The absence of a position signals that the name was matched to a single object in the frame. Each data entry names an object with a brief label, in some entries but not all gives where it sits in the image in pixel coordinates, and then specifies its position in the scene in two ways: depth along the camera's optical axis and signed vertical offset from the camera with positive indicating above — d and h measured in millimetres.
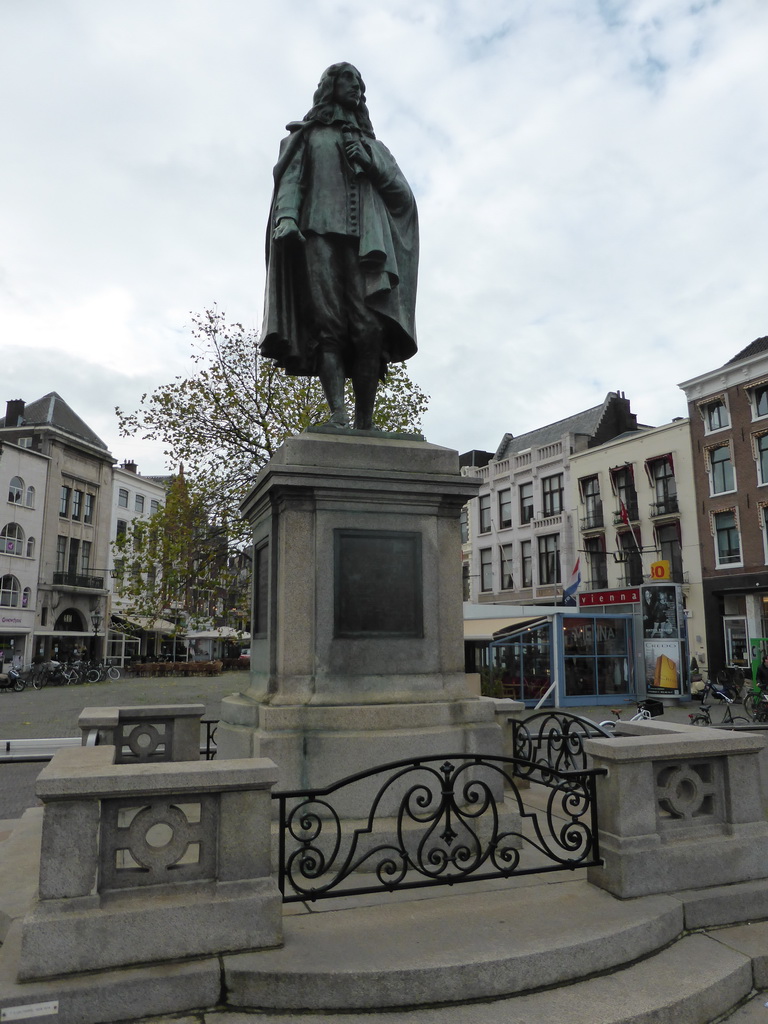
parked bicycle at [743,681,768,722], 20875 -1064
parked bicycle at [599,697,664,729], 15064 -816
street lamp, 48119 +3123
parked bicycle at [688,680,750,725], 17219 -1086
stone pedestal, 4887 +358
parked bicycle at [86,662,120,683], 38562 -214
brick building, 33375 +7520
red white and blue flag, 31359 +3013
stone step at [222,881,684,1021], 3205 -1240
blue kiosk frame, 24672 +195
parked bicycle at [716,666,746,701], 26938 -630
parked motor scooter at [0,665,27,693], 32469 -529
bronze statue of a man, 5938 +3221
